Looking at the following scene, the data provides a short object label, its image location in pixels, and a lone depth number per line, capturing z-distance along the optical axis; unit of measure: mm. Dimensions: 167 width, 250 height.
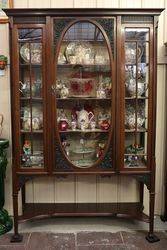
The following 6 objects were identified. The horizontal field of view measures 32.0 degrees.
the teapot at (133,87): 2428
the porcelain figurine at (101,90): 2505
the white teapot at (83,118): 2570
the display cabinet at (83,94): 2309
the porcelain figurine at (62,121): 2500
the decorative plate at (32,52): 2361
